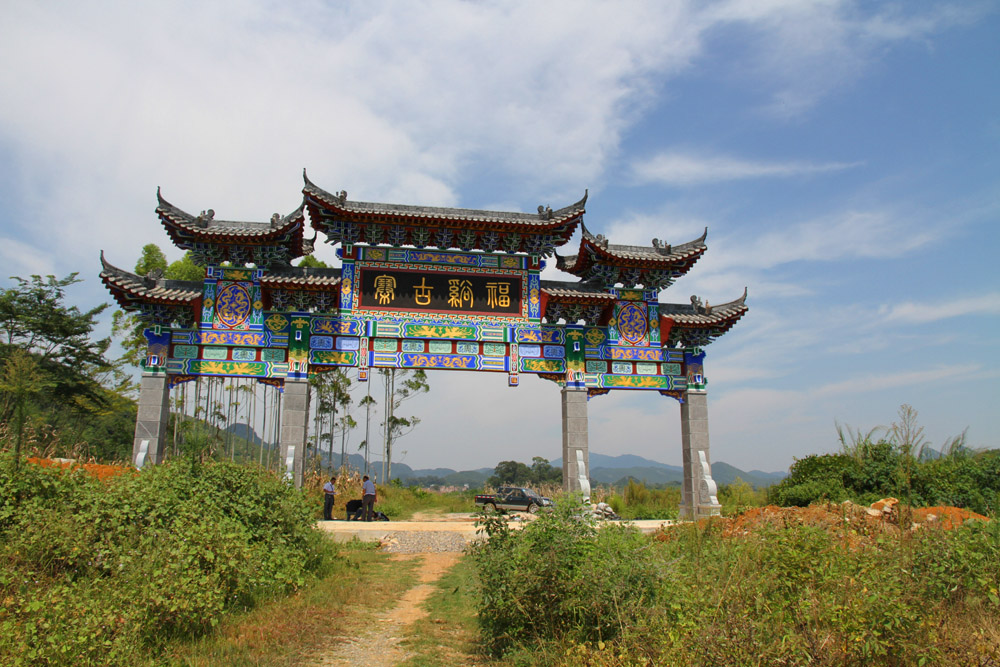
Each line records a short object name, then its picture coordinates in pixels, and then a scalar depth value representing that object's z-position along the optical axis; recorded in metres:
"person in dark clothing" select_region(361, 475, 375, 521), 14.72
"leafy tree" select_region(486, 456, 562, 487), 67.31
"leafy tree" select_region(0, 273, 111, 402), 24.14
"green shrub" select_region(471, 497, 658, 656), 4.83
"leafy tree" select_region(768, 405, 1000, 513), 11.79
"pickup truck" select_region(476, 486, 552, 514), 22.62
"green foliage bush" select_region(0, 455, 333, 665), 4.43
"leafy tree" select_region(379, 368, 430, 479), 30.41
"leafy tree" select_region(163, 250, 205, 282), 22.97
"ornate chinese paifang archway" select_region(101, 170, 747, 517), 14.53
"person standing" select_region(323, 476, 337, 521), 14.73
